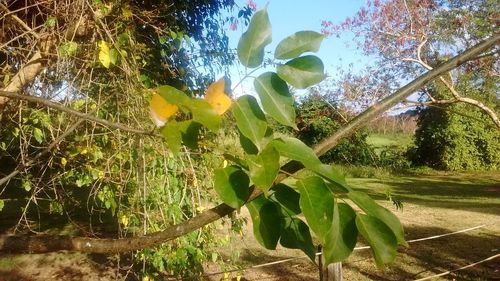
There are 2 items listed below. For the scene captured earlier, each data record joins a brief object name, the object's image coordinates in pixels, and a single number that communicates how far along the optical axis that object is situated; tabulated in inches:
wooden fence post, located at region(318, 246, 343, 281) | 111.6
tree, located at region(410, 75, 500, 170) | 717.3
